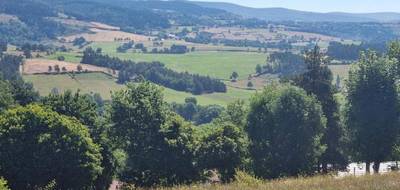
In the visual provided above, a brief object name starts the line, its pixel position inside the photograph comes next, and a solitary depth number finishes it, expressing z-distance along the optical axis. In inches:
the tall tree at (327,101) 2235.5
